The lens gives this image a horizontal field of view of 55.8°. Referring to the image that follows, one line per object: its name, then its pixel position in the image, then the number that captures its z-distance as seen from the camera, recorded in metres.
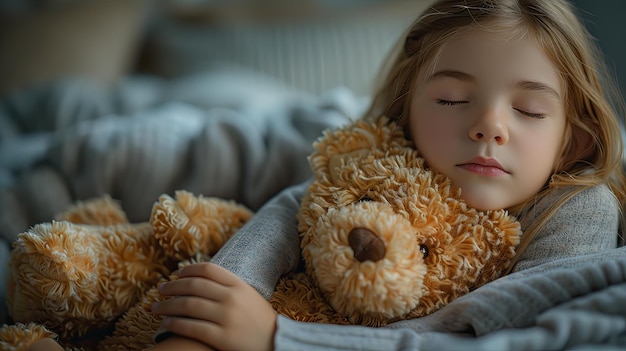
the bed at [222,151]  0.61
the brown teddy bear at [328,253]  0.62
